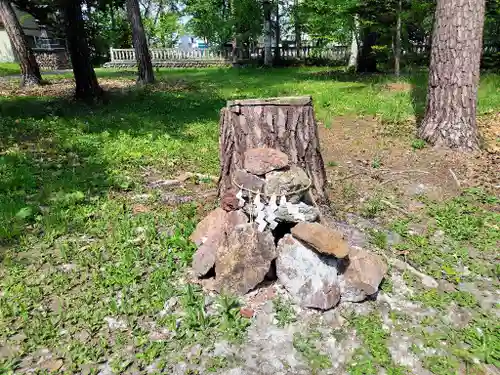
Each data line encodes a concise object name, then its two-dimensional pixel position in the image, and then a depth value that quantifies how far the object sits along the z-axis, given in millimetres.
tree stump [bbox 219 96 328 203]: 3368
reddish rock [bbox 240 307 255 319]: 2511
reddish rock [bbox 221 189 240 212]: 3021
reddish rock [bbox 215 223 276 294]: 2689
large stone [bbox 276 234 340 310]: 2555
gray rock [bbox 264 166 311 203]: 2836
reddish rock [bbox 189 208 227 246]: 3143
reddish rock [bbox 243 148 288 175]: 2929
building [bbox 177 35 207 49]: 45344
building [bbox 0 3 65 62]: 26875
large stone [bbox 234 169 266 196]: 2895
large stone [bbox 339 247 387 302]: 2615
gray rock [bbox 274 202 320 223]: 2740
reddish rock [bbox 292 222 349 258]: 2496
